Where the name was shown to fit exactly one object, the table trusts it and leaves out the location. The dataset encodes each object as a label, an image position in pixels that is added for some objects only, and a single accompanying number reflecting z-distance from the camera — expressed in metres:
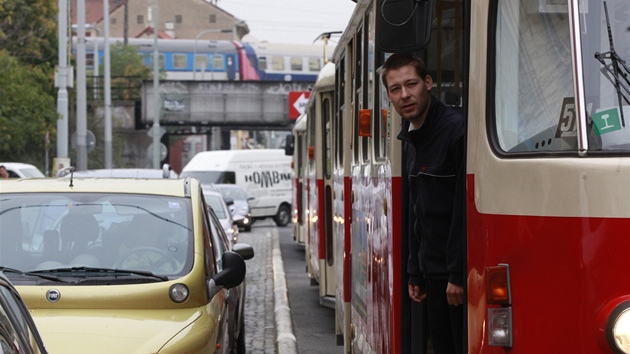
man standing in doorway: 5.23
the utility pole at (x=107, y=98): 42.81
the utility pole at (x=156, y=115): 45.19
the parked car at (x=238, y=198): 34.62
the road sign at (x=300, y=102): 37.91
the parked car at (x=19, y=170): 32.06
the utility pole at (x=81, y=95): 32.06
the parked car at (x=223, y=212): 20.38
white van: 41.50
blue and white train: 76.12
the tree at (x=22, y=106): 33.03
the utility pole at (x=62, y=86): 30.34
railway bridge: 63.25
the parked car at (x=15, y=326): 3.77
